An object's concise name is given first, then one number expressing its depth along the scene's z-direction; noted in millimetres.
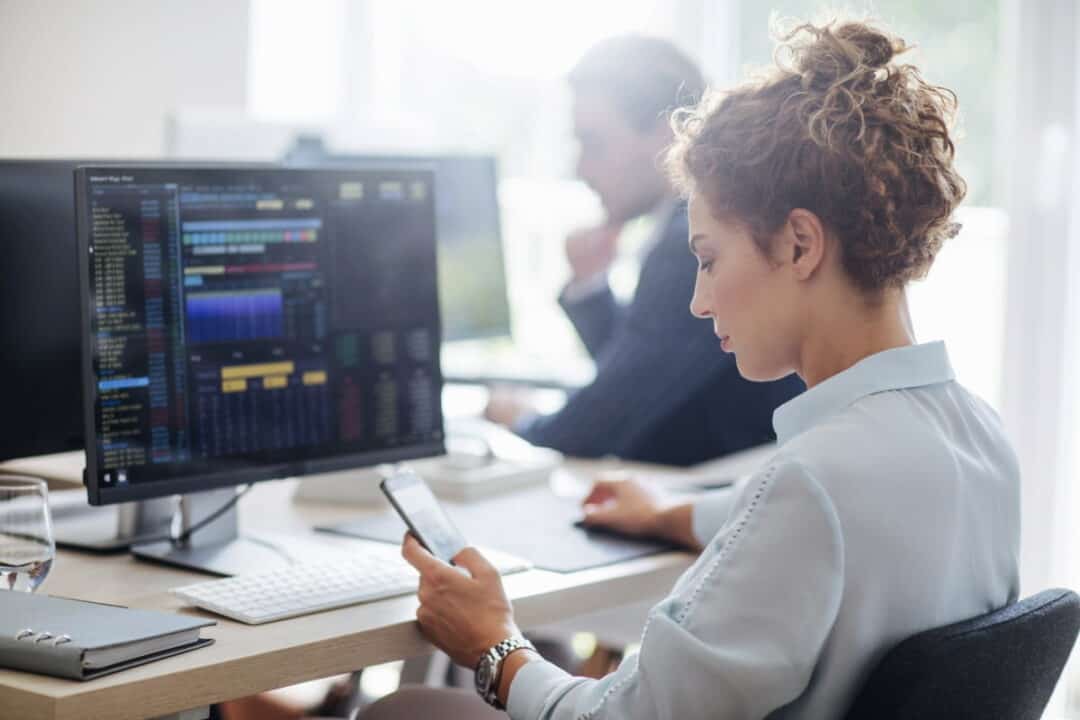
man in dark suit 2393
